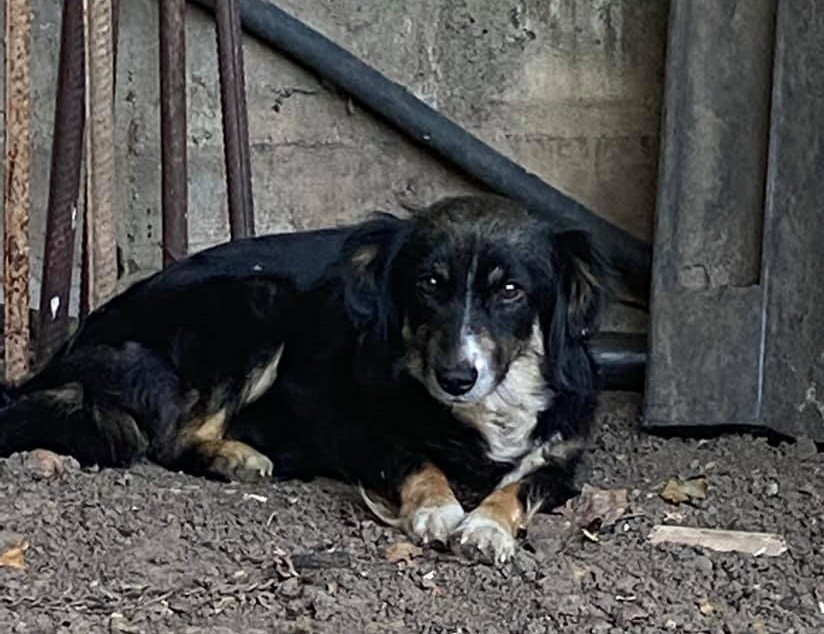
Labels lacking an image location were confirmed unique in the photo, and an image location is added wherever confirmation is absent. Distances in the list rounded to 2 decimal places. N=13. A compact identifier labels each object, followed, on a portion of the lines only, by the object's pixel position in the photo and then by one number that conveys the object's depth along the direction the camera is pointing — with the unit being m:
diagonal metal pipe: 5.60
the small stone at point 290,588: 3.57
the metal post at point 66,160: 5.17
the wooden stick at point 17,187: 5.02
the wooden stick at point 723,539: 3.96
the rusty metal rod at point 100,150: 5.14
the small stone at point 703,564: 3.78
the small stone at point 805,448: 4.82
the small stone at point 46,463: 4.38
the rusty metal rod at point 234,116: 5.40
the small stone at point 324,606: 3.45
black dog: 4.09
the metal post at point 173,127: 5.37
